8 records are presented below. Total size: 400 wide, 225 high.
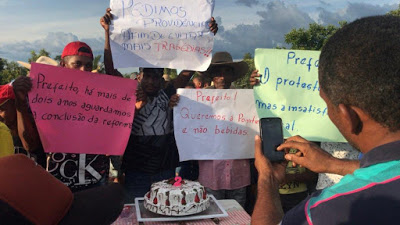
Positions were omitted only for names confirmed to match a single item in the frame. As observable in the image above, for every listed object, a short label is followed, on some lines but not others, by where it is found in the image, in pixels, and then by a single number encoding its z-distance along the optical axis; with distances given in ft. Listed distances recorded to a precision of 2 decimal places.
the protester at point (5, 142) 7.76
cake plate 8.04
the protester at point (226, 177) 12.10
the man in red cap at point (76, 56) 10.77
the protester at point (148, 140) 11.53
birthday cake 8.18
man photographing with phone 3.46
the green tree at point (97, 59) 108.47
